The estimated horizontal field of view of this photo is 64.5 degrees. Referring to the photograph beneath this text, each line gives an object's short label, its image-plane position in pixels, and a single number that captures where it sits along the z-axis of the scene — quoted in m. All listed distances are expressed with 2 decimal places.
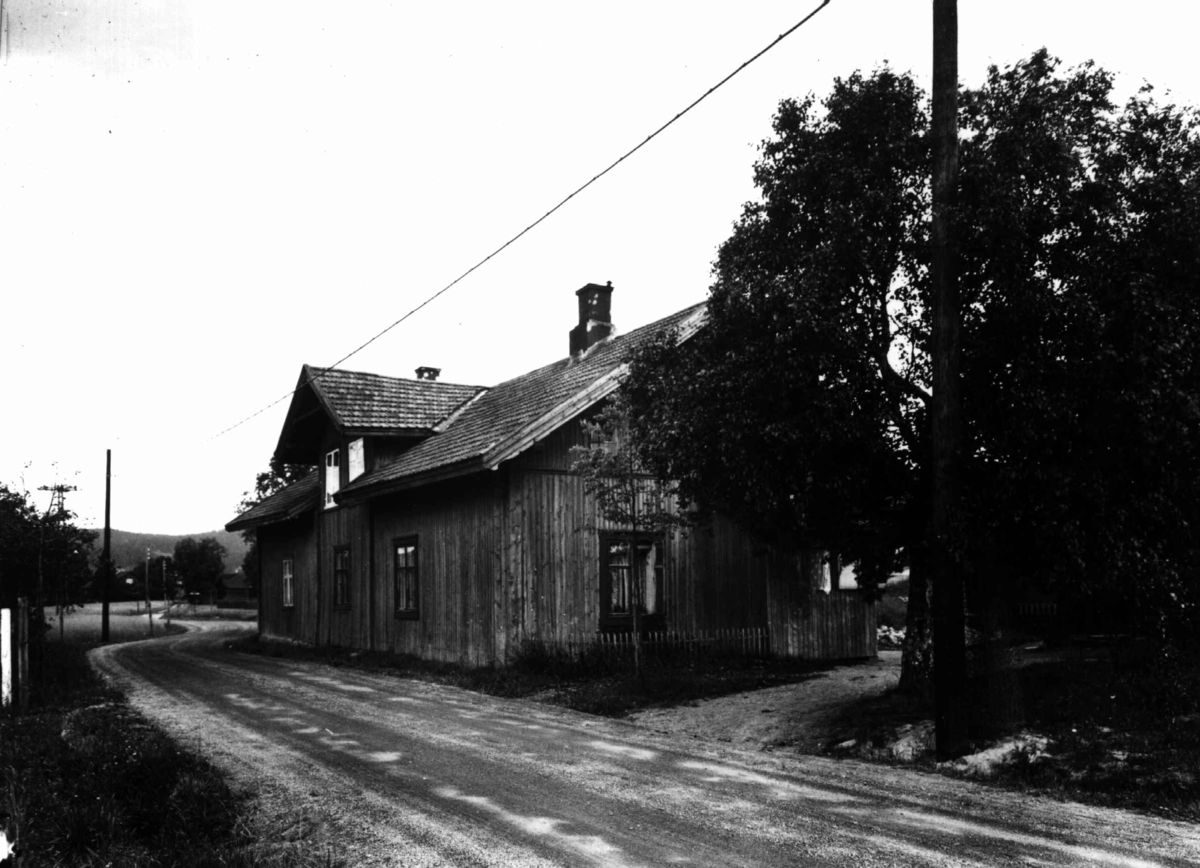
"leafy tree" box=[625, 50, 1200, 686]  8.82
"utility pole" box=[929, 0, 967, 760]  9.20
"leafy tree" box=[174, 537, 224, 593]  97.31
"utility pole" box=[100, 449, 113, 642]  37.50
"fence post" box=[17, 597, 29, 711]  12.09
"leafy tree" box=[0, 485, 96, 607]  16.22
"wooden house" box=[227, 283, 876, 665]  18.08
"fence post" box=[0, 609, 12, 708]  11.83
